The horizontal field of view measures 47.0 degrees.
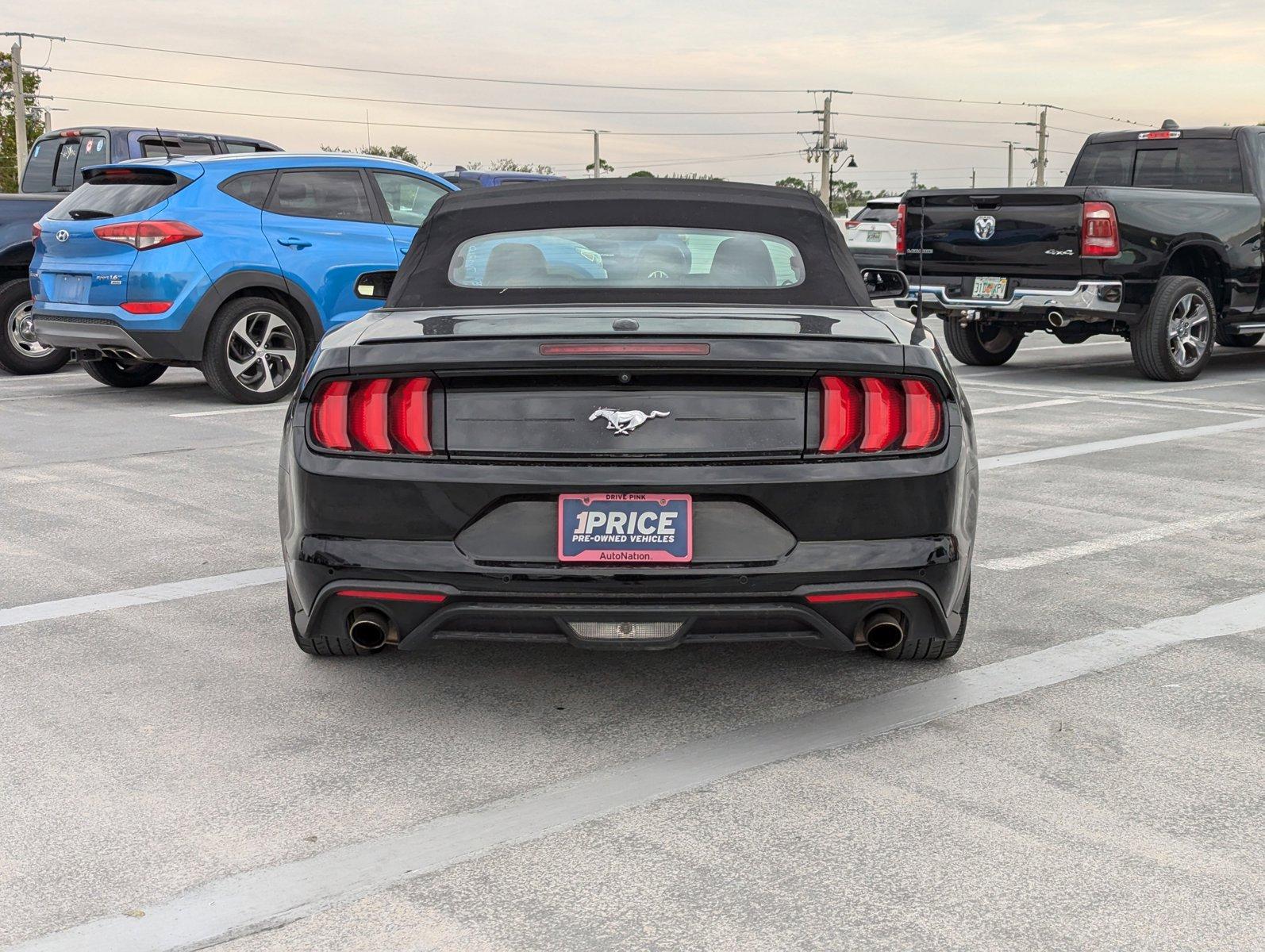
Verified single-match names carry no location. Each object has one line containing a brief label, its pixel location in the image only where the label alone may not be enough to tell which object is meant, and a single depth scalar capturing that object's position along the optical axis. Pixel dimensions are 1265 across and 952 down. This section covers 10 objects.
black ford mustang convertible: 3.48
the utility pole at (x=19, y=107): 59.00
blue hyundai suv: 9.88
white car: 25.31
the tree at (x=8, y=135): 64.44
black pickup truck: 10.88
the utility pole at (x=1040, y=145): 107.94
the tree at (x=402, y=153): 79.69
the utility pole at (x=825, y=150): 94.19
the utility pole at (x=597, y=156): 99.94
